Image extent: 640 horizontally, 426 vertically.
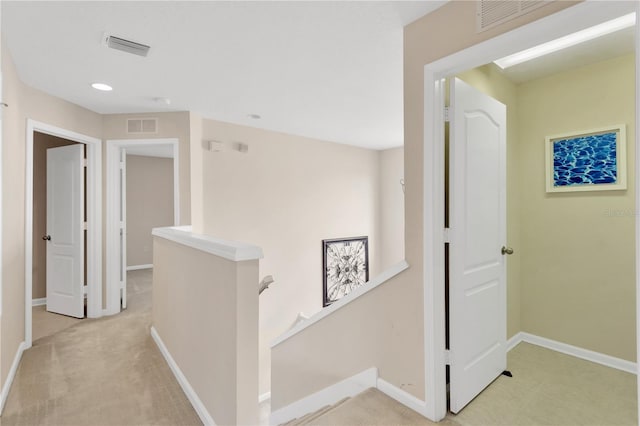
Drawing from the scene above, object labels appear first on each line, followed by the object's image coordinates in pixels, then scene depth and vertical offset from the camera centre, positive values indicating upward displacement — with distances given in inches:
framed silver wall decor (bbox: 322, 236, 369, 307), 224.4 -37.9
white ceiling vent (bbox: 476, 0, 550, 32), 54.2 +36.2
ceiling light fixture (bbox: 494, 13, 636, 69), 76.5 +45.6
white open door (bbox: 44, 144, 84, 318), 149.5 -7.0
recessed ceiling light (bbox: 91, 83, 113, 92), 115.8 +47.8
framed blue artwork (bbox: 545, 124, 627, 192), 88.7 +15.7
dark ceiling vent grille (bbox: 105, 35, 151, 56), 84.8 +46.8
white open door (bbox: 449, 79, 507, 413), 72.7 -7.3
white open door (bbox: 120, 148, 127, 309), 159.9 -6.9
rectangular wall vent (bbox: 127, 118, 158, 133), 151.0 +43.0
